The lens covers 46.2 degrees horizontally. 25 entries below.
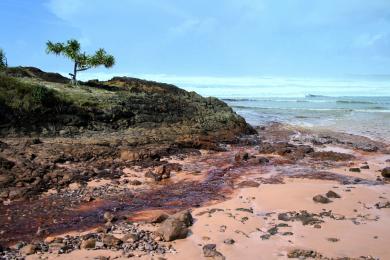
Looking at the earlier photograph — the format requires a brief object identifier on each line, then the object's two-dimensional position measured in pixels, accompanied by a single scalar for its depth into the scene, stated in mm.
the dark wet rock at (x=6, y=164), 13570
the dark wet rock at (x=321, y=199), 11566
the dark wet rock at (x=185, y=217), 9641
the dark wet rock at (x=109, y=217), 10112
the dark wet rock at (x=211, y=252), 8148
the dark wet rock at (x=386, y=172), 14430
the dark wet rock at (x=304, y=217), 10007
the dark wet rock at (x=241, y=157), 17266
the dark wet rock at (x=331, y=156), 17797
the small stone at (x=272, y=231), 9359
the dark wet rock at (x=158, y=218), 9908
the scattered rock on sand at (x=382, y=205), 11233
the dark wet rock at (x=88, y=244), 8523
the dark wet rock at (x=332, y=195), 12047
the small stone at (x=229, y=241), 8848
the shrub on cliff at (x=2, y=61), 31173
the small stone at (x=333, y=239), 8969
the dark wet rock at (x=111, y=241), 8594
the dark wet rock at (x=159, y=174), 14053
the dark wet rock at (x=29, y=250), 8312
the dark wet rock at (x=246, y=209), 10870
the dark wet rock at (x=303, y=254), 8188
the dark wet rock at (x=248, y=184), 13358
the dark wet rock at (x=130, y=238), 8836
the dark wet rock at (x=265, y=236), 9116
